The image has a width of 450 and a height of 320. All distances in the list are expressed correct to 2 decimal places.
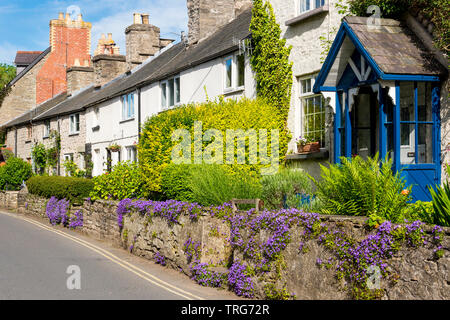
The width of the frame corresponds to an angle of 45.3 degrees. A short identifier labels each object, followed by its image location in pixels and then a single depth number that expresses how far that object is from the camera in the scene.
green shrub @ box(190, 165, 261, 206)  11.09
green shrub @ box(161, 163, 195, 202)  12.71
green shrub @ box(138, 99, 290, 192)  13.76
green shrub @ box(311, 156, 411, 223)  7.63
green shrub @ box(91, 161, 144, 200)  16.56
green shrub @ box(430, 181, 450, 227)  6.41
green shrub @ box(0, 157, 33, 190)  32.03
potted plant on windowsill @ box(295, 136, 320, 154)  13.57
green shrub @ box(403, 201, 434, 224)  6.90
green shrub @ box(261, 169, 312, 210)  10.79
